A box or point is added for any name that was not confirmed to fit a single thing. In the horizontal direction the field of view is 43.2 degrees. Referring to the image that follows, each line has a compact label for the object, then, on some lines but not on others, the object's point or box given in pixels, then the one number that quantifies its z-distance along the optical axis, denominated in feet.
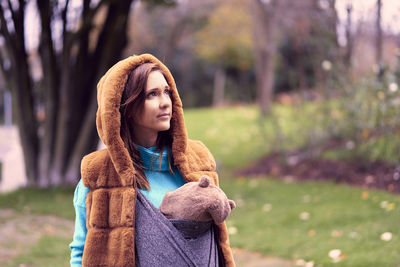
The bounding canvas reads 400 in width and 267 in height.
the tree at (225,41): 79.82
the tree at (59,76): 28.04
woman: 6.60
